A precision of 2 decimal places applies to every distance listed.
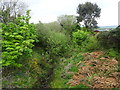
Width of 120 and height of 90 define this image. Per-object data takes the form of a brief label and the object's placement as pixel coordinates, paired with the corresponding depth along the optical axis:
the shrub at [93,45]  7.36
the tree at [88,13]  18.78
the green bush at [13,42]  3.80
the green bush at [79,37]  9.78
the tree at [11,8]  7.79
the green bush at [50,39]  6.70
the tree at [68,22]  12.75
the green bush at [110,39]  5.51
